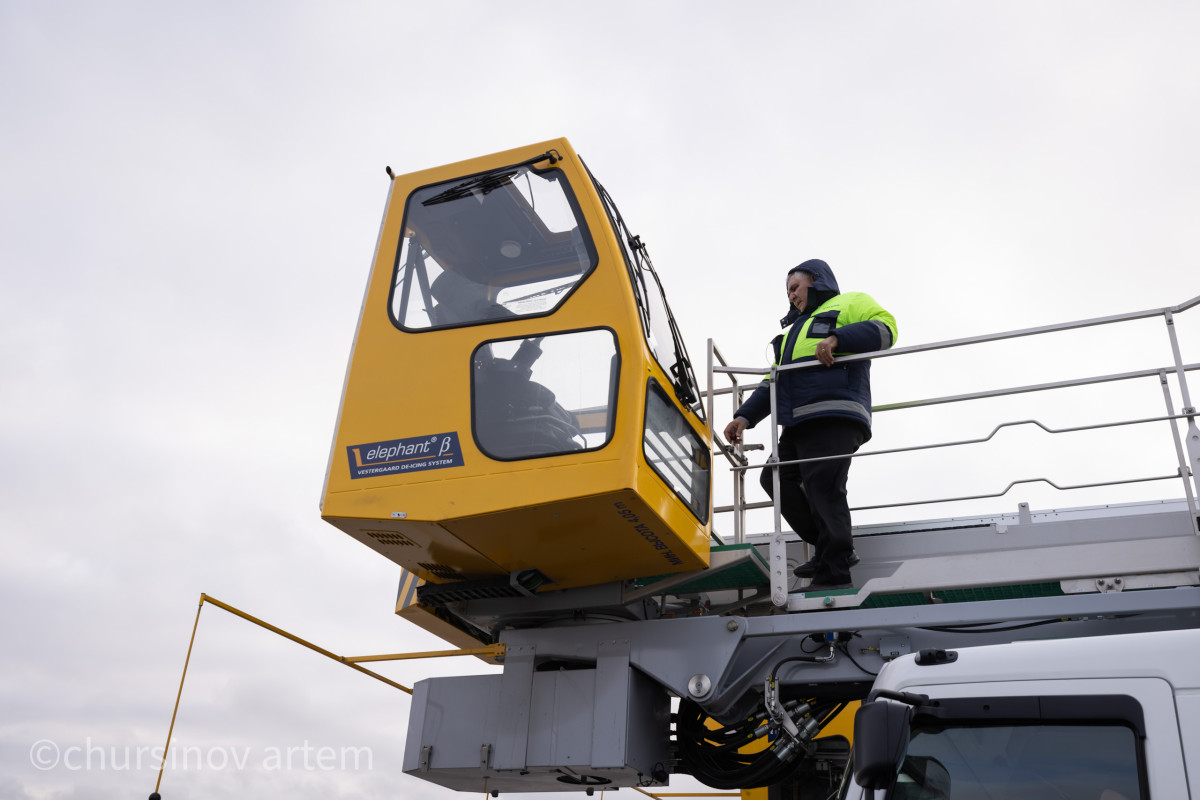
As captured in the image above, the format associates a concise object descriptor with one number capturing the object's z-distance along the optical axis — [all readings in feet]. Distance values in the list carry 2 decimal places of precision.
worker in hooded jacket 17.74
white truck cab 10.51
